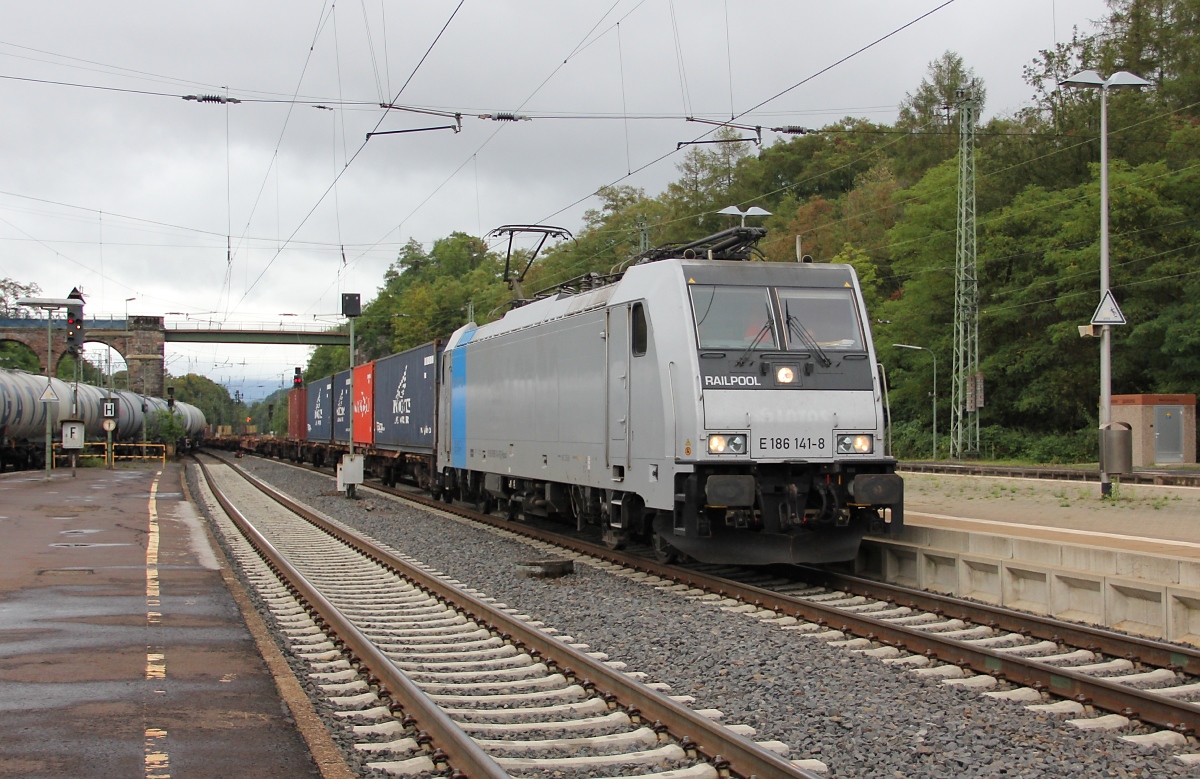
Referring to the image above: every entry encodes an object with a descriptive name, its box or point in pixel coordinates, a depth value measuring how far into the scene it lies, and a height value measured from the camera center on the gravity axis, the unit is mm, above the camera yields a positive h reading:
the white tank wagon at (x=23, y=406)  37031 +1129
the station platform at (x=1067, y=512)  12680 -1261
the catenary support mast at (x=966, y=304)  36281 +4340
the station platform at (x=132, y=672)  5477 -1567
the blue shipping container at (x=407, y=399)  23984 +840
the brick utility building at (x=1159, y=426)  32156 +18
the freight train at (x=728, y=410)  11008 +227
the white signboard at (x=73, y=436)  35312 +57
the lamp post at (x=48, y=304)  31328 +3885
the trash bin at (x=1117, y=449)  18109 -359
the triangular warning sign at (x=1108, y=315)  18062 +1831
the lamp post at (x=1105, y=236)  18484 +3515
